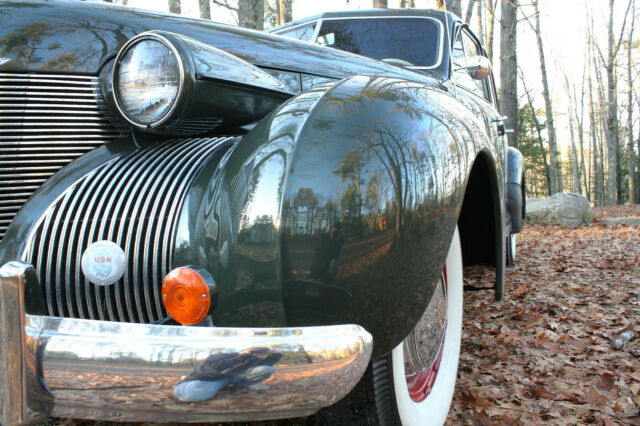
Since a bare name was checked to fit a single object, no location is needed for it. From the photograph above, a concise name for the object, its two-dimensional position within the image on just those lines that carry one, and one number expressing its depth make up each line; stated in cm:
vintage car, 92
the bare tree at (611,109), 1762
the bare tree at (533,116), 2475
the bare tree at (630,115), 1973
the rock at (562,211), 969
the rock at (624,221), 931
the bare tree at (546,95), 1891
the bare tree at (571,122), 2129
